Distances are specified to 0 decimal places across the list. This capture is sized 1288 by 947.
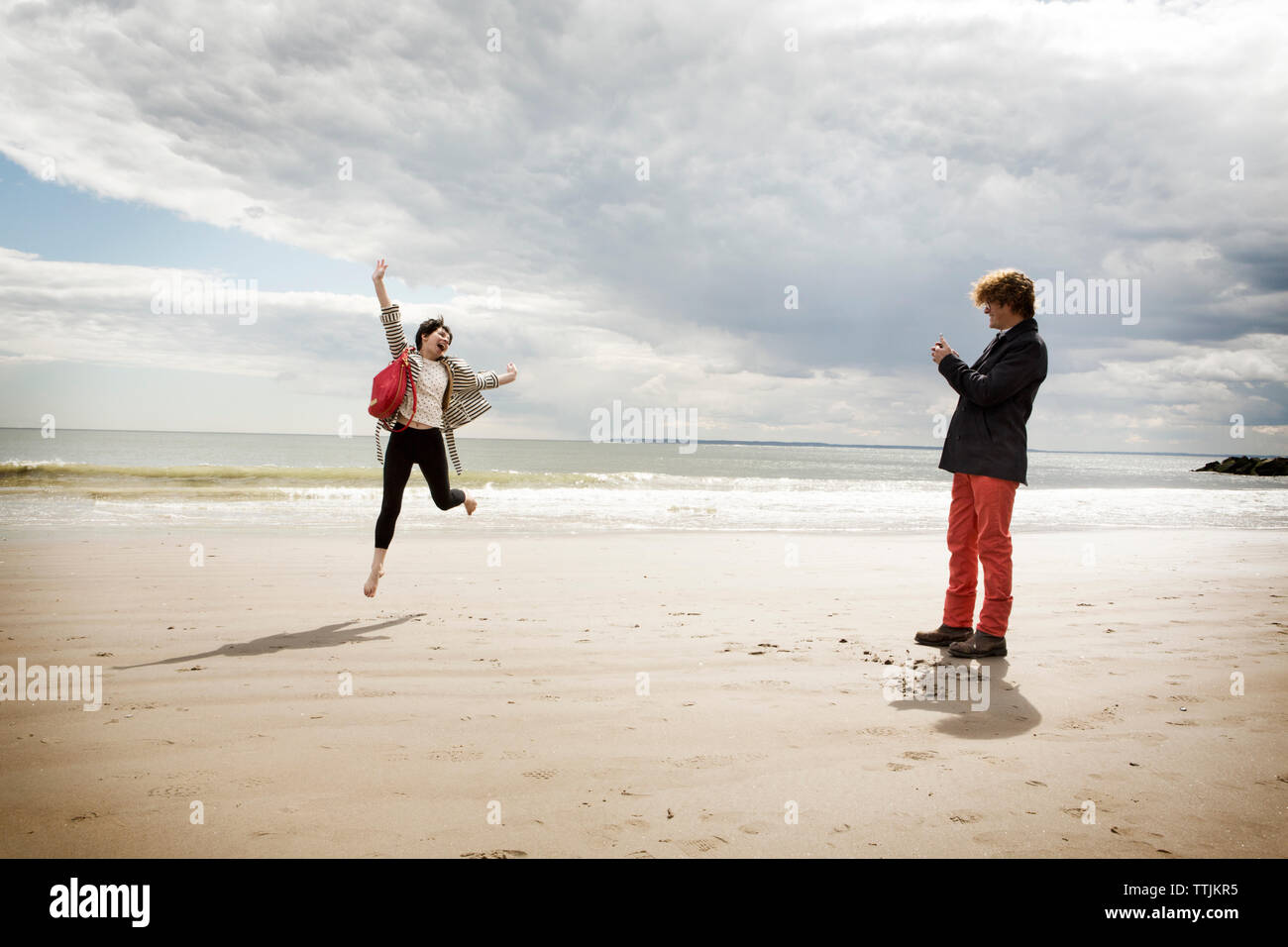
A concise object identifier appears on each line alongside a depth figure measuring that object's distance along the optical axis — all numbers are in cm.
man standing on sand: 456
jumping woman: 587
